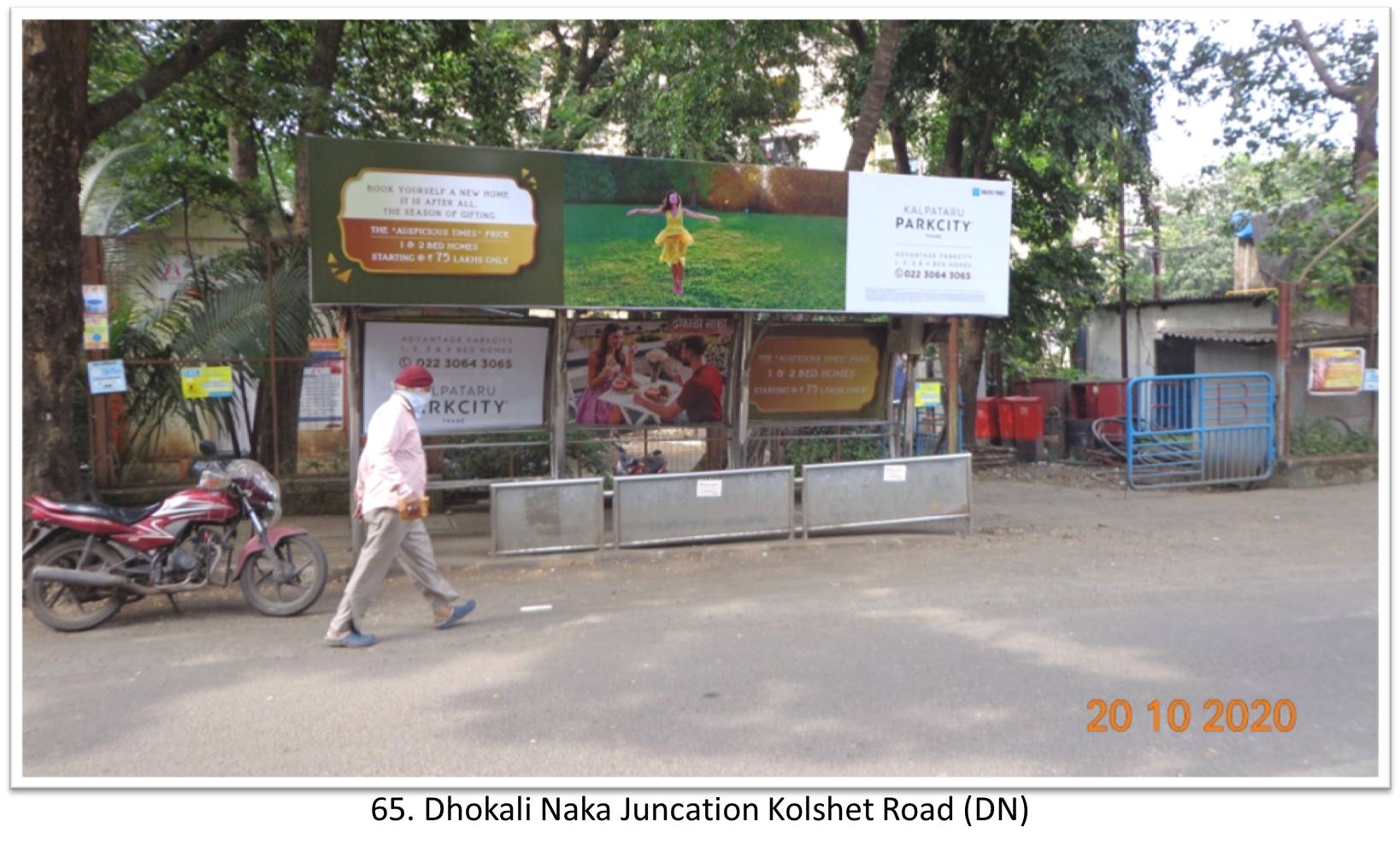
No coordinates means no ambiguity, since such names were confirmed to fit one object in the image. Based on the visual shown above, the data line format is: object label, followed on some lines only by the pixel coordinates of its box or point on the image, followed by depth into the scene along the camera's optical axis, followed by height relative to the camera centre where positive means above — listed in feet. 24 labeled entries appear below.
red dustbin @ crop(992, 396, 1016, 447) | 56.49 -0.34
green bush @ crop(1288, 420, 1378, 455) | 45.93 -1.35
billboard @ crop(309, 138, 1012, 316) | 25.71 +5.08
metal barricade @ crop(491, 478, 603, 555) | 27.78 -2.84
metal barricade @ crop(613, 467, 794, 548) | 28.96 -2.71
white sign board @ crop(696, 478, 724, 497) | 29.63 -2.16
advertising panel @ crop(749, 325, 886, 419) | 36.04 +1.47
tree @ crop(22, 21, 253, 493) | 23.75 +4.27
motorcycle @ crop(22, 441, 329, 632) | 21.62 -2.97
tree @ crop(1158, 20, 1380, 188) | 47.39 +16.26
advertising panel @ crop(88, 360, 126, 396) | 30.35 +1.12
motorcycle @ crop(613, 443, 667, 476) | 36.47 -1.85
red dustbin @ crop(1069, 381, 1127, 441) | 59.72 +0.77
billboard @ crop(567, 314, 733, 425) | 33.27 +1.46
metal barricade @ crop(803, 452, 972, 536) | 30.96 -2.48
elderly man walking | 20.45 -1.75
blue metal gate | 43.98 -1.15
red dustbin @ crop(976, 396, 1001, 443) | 58.16 -0.54
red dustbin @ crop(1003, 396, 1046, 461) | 55.62 -0.67
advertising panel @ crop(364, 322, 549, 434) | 29.12 +1.39
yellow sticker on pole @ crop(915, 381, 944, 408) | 38.91 +0.74
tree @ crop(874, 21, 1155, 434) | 45.27 +14.05
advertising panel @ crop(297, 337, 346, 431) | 37.29 +0.71
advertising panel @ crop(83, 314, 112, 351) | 29.71 +2.51
